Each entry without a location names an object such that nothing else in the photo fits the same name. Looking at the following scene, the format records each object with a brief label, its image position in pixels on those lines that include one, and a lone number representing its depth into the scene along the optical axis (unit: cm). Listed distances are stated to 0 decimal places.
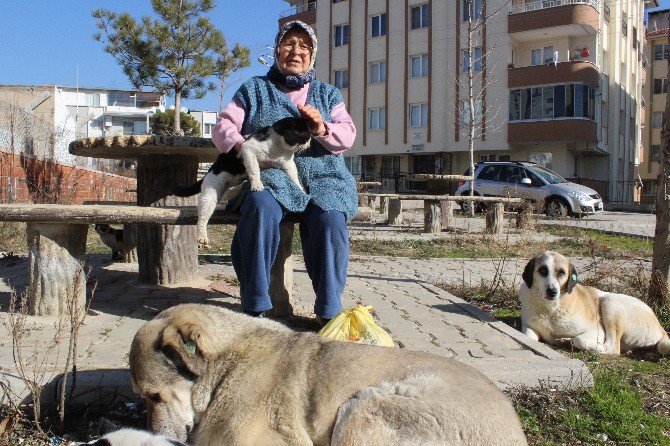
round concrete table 629
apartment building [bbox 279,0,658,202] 3538
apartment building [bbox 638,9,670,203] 5466
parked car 2238
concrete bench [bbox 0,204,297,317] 459
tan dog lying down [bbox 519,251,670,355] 516
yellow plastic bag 369
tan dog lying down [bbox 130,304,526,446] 236
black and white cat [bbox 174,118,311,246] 468
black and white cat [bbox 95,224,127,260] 791
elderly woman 435
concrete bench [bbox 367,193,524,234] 1462
